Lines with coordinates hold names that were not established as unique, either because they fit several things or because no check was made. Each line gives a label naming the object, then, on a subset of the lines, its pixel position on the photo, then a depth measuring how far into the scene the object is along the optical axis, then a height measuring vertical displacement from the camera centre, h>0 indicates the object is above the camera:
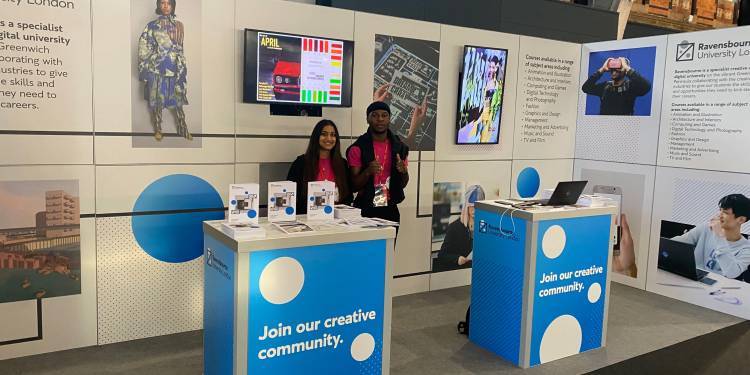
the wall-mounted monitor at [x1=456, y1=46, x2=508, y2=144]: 5.06 +0.36
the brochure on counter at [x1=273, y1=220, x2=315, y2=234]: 2.79 -0.50
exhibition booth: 2.93 -0.39
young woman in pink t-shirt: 3.88 -0.25
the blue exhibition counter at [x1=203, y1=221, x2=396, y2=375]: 2.62 -0.85
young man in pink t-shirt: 4.11 -0.27
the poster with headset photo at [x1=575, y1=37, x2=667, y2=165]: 5.27 +0.40
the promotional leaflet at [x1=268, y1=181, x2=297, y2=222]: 2.97 -0.39
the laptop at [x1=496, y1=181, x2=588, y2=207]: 3.71 -0.38
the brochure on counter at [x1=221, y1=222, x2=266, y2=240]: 2.60 -0.49
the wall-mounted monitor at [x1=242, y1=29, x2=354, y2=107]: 3.98 +0.42
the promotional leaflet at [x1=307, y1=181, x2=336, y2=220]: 3.08 -0.39
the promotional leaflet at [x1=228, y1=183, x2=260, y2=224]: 2.81 -0.39
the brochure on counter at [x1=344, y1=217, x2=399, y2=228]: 3.00 -0.50
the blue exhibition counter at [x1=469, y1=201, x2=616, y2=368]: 3.52 -0.93
